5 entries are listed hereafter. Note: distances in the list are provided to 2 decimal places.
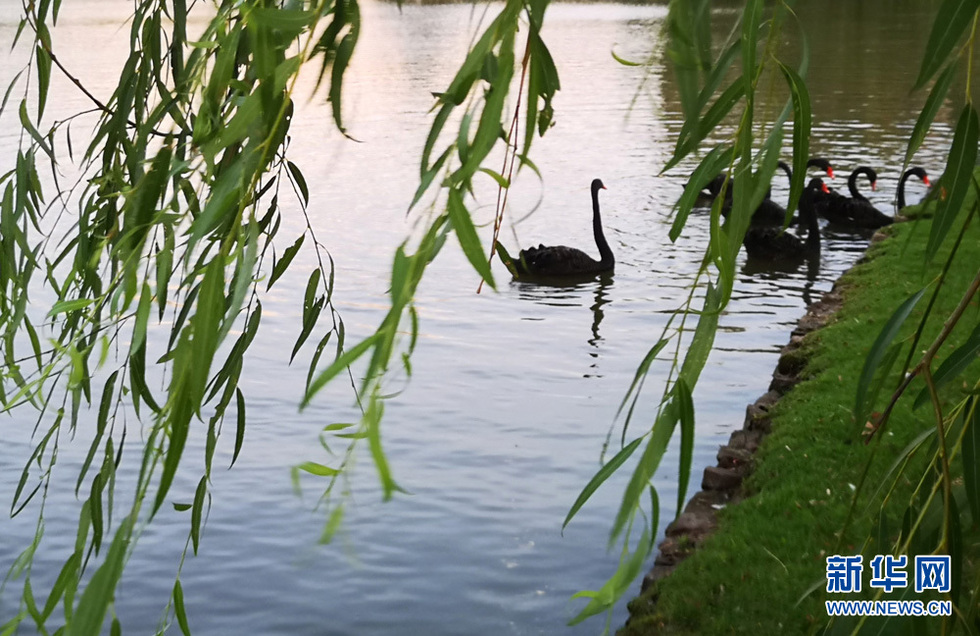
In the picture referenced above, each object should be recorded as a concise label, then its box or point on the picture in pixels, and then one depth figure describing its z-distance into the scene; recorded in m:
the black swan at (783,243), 11.68
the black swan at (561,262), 11.00
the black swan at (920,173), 13.58
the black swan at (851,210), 12.79
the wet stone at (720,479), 5.58
